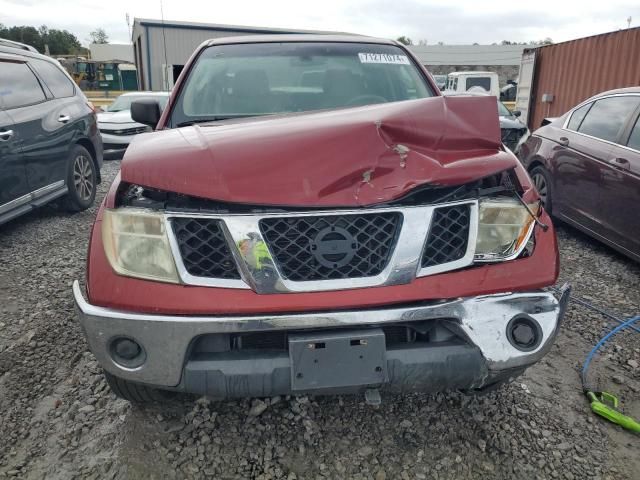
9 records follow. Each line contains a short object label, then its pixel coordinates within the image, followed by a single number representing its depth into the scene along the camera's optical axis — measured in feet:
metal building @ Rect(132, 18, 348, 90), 84.17
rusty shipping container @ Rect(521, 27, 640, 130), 30.25
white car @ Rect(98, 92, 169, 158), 30.55
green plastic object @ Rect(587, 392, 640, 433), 7.36
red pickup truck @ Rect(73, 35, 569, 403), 5.70
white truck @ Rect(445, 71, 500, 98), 49.75
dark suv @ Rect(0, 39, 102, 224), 14.56
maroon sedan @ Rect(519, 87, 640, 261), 13.07
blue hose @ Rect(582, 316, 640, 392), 8.59
